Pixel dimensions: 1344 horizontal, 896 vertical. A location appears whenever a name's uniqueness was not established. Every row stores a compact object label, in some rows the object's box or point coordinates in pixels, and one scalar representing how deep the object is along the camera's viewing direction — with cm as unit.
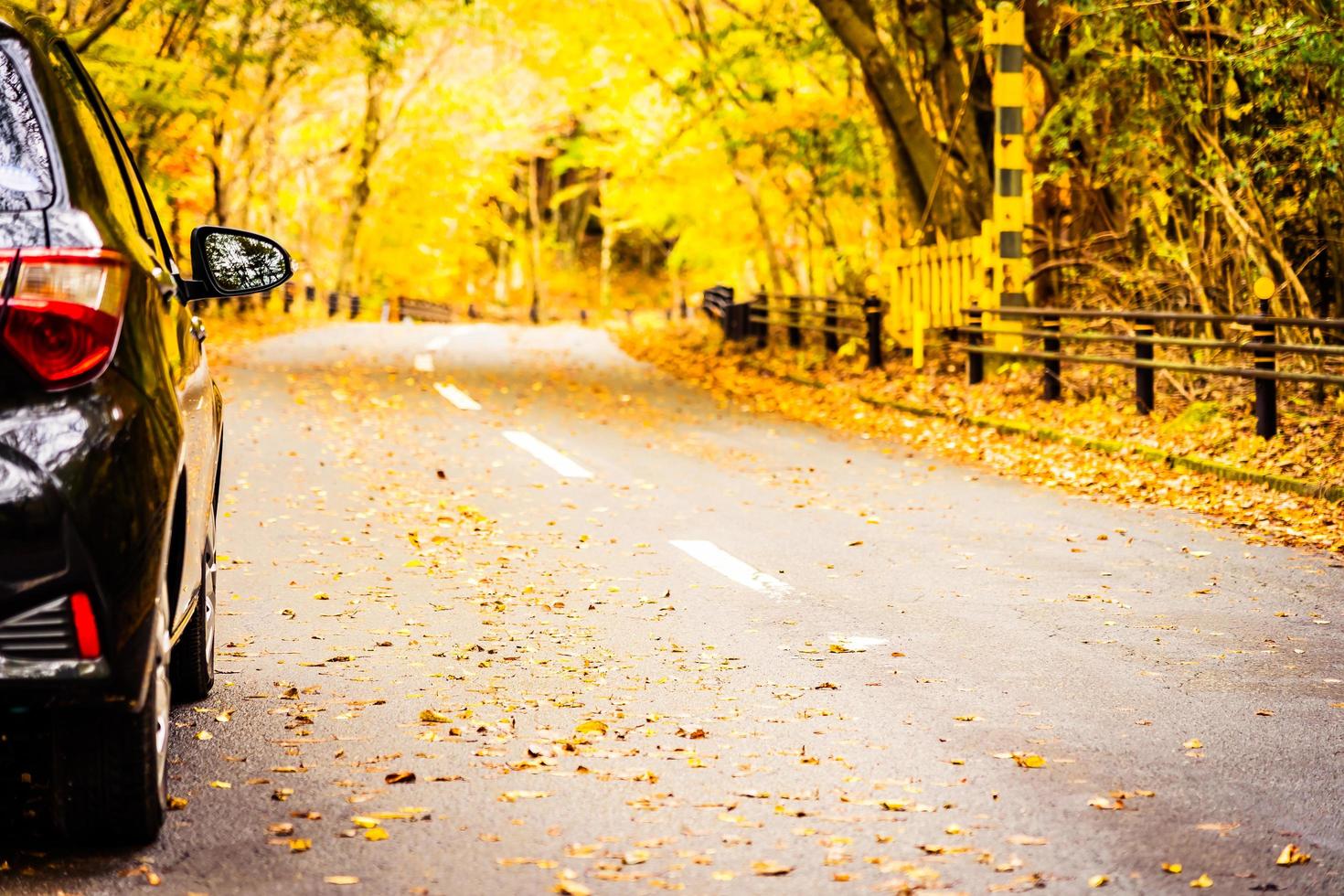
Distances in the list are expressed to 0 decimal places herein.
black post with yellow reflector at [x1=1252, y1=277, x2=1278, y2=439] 2770
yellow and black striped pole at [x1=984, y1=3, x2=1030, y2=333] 3784
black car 700
